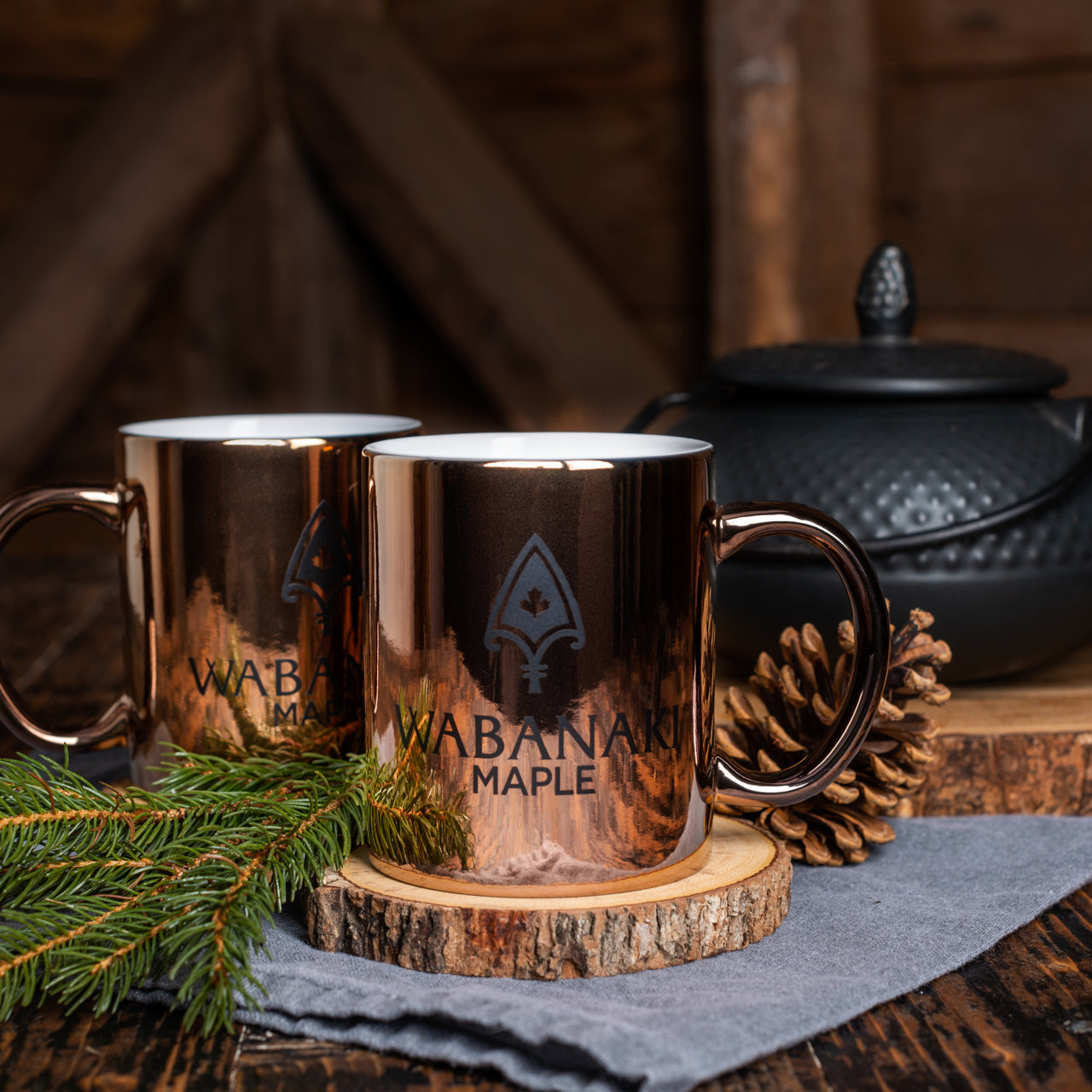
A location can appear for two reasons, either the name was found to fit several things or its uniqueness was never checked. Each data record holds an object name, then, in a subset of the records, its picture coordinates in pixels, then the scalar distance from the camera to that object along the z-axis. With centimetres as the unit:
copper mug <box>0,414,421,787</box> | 53
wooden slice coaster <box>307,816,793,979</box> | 43
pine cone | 55
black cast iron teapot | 65
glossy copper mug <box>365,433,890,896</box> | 43
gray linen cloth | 39
